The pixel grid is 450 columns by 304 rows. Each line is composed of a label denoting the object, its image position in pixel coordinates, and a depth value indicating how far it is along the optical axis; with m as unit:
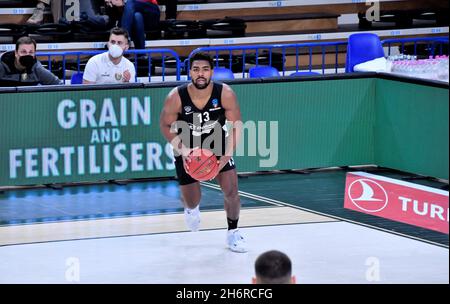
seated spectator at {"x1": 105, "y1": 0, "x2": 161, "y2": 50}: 15.74
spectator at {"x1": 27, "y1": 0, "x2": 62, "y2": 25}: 16.42
